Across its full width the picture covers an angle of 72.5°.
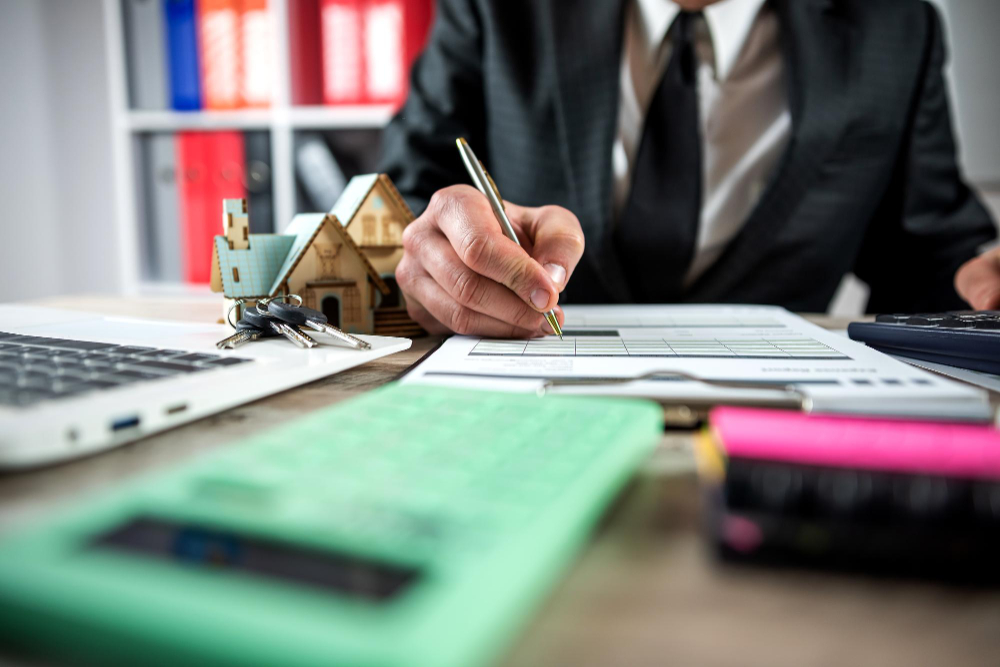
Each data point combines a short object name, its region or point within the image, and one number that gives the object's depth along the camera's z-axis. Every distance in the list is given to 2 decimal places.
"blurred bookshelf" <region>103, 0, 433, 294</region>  1.61
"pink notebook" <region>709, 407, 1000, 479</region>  0.22
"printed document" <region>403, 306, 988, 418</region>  0.35
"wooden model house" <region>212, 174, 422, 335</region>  0.58
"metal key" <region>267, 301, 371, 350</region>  0.49
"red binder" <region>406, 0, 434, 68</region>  1.55
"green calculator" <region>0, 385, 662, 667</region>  0.14
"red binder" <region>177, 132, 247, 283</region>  1.71
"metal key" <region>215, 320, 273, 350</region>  0.47
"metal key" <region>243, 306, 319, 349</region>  0.49
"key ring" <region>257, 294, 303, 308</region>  0.56
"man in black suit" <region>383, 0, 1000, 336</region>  0.99
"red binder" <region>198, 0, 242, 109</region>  1.61
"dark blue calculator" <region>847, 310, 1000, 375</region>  0.46
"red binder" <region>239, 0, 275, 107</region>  1.61
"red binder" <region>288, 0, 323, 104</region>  1.63
